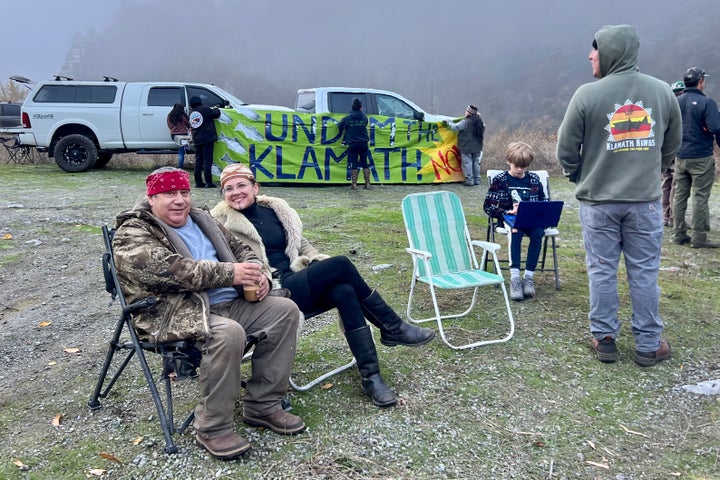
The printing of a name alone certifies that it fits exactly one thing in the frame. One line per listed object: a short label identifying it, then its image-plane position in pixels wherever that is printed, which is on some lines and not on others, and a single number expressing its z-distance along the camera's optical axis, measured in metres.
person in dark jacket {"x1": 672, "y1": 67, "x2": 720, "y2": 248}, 6.76
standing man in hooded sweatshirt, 3.68
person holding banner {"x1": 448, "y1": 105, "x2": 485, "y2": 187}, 12.12
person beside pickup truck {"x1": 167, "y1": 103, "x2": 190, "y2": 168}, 11.86
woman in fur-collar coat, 3.40
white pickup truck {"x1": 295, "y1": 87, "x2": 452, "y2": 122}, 12.30
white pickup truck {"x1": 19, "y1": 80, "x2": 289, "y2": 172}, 12.27
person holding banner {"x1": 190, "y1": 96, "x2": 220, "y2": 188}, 10.88
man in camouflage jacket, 2.80
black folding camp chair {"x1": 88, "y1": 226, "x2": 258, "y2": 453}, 2.86
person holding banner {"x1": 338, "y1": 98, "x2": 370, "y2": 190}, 11.22
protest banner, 11.52
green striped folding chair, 4.54
